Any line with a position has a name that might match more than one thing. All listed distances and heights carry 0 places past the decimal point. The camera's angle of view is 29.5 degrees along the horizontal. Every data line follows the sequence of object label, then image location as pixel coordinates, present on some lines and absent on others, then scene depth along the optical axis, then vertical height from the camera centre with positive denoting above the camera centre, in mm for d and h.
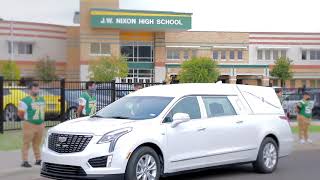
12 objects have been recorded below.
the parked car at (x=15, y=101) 21219 -1018
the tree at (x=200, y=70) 64812 +331
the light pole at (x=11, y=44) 77625 +3655
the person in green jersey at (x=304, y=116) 18958 -1365
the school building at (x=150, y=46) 77000 +3671
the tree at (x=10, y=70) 68562 +298
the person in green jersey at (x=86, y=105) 16734 -890
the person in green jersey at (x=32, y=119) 12766 -975
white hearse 9578 -1081
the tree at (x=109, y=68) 69062 +549
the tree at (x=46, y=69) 75125 +461
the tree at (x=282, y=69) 76812 +518
